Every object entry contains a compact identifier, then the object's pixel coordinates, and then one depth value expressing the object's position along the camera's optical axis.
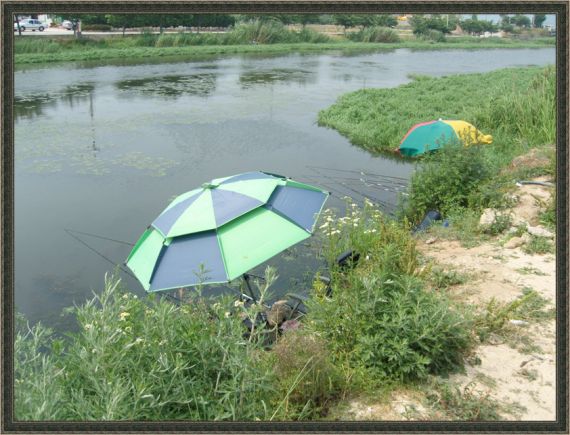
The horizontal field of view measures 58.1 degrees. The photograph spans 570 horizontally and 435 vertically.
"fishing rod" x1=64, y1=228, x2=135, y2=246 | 6.57
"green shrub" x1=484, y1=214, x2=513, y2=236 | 5.36
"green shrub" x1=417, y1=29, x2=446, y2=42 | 45.56
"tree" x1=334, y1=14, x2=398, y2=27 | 41.49
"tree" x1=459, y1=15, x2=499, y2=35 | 51.62
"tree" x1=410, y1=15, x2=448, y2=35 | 46.60
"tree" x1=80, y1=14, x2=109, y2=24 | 33.07
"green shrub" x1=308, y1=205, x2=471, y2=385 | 3.02
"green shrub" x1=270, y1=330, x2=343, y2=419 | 2.86
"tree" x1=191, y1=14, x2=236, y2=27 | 34.41
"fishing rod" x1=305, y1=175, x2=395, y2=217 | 7.27
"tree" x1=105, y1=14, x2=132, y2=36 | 31.49
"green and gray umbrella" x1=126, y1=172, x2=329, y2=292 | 4.21
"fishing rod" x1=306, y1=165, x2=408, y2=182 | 9.10
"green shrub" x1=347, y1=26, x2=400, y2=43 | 41.84
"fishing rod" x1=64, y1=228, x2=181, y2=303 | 6.00
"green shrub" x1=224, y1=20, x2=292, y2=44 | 34.31
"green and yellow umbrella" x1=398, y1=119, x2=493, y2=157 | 7.81
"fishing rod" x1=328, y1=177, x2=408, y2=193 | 8.34
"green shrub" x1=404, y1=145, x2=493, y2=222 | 6.39
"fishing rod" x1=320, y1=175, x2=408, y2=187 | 8.68
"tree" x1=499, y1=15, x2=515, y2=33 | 48.71
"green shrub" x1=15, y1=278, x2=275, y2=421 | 2.35
